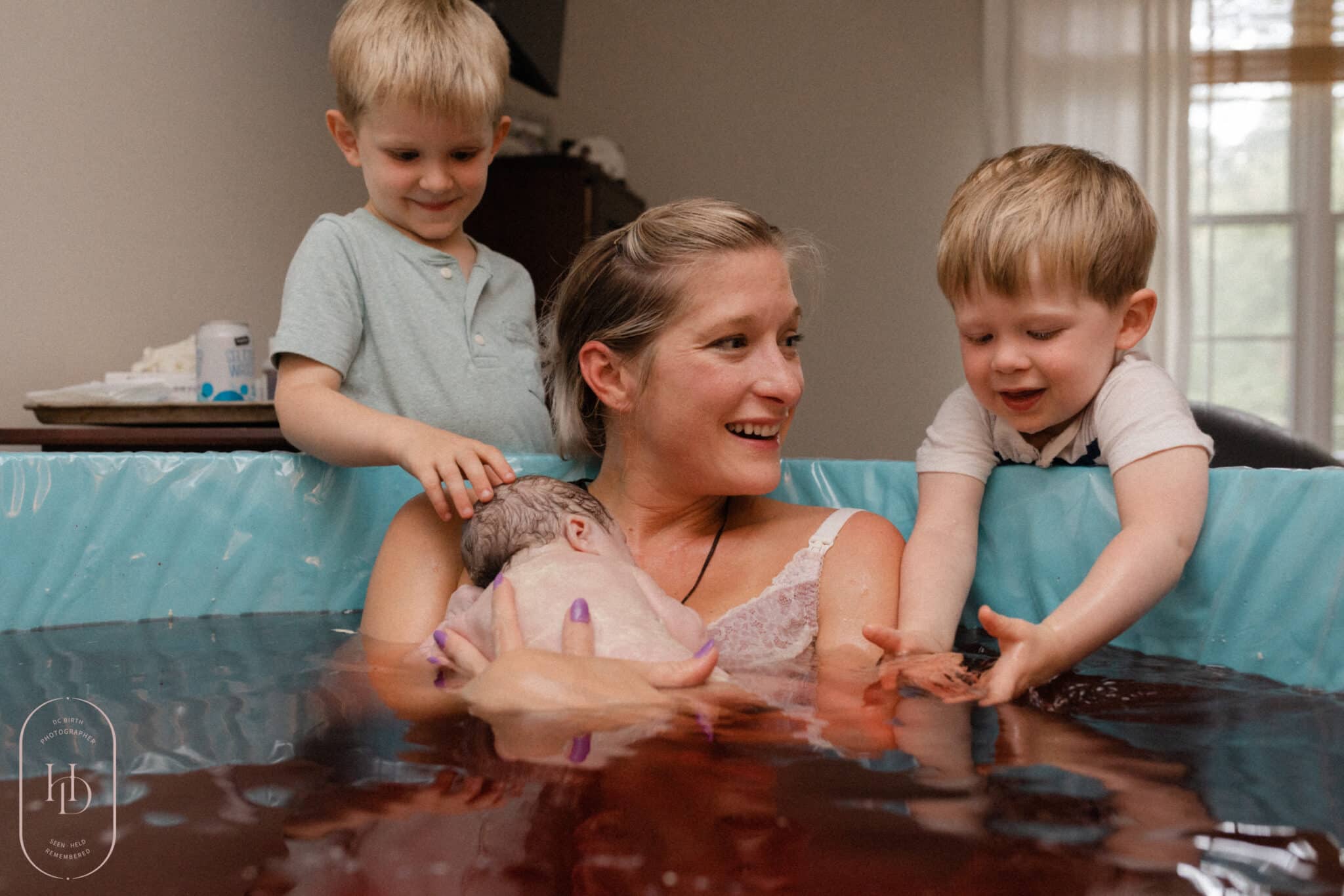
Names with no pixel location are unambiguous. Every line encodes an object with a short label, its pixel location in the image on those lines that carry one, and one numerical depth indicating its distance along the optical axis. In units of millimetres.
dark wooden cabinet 3773
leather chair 2535
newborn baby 1051
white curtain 4410
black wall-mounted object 2545
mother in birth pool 1271
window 4512
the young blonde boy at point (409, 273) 1481
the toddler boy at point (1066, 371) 1144
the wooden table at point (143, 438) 1747
